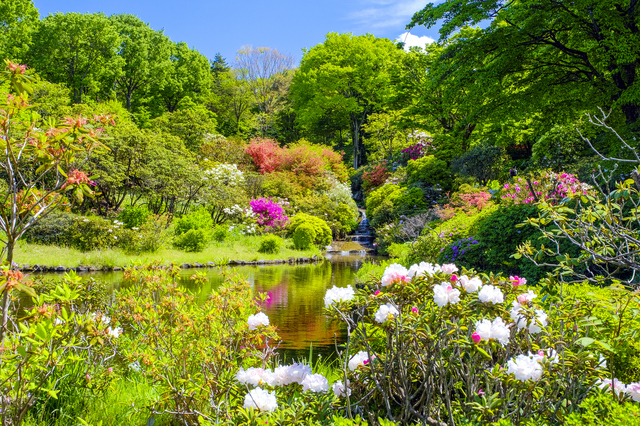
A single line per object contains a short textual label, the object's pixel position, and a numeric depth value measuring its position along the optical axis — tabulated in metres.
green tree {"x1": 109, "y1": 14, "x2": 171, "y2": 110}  30.72
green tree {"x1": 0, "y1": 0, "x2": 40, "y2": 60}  22.44
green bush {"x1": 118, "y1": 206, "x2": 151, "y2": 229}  14.38
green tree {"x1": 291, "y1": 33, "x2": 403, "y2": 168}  30.42
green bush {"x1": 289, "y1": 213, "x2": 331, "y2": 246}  17.44
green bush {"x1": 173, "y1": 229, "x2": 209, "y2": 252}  14.48
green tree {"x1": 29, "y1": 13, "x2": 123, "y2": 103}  25.31
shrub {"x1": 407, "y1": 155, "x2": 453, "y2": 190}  17.33
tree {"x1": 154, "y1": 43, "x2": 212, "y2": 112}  33.66
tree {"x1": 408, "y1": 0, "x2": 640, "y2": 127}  7.03
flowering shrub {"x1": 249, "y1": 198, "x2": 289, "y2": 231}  17.97
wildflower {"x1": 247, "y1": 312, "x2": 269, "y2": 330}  2.26
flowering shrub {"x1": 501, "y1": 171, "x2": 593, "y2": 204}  6.71
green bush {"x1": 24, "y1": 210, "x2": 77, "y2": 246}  12.66
